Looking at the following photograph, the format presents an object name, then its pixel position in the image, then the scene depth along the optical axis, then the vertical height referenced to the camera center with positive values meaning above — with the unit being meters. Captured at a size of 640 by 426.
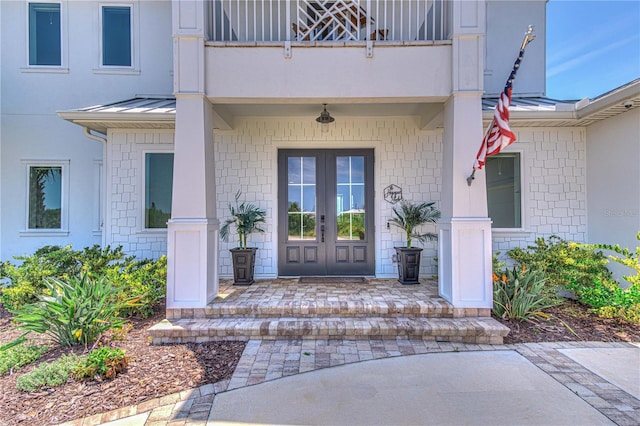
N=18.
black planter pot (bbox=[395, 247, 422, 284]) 5.51 -0.81
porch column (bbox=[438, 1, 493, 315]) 4.16 +0.48
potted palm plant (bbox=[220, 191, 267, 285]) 5.53 -0.56
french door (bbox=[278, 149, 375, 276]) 6.12 +0.05
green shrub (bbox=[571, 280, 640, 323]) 4.21 -1.11
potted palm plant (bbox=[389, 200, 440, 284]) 5.52 -0.33
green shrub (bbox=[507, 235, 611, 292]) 4.75 -0.72
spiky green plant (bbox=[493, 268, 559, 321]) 4.25 -1.05
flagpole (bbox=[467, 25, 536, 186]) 3.40 +1.58
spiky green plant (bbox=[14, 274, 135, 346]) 3.38 -1.01
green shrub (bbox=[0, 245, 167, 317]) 4.47 -0.82
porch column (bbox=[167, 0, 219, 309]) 4.20 +0.57
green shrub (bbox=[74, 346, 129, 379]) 2.91 -1.31
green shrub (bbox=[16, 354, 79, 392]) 2.82 -1.37
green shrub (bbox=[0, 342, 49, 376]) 3.21 -1.39
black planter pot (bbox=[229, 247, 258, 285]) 5.53 -0.81
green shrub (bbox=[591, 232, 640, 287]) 4.25 -0.60
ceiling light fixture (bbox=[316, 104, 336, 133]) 5.16 +1.55
